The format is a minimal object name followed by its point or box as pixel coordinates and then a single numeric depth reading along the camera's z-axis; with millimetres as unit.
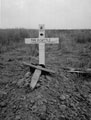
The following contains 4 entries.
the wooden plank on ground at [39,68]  2856
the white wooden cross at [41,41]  3083
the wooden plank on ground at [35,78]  2454
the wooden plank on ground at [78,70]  3294
